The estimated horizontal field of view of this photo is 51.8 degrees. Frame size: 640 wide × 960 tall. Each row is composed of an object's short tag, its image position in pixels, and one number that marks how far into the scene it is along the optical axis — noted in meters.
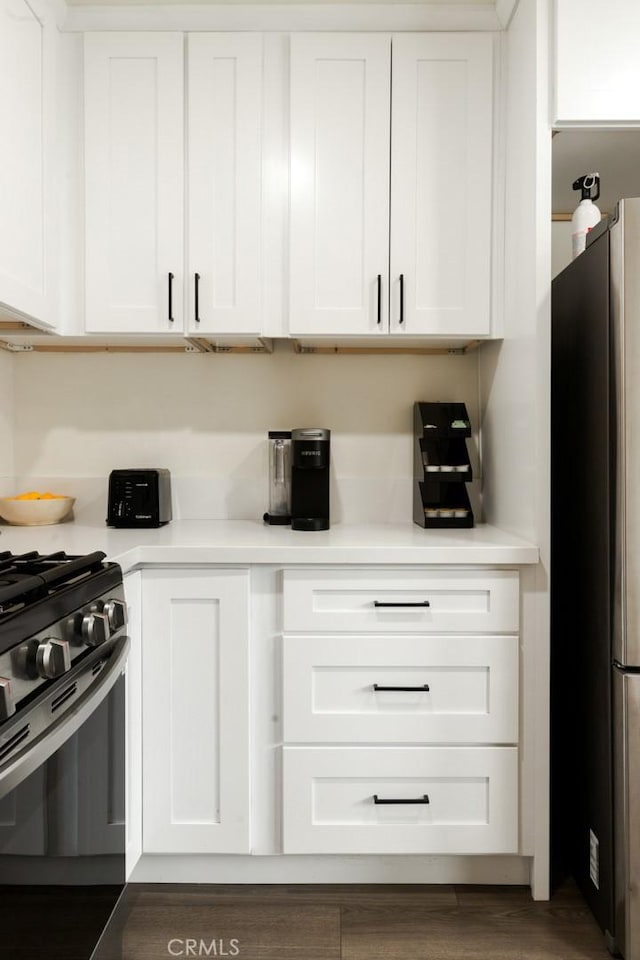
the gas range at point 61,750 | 0.92
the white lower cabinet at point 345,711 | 1.69
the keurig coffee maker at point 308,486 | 1.98
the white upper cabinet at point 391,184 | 1.94
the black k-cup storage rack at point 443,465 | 2.05
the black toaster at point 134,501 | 2.08
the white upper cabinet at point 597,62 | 1.68
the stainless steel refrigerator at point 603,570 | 1.42
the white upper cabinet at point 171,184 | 1.94
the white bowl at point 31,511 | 2.03
